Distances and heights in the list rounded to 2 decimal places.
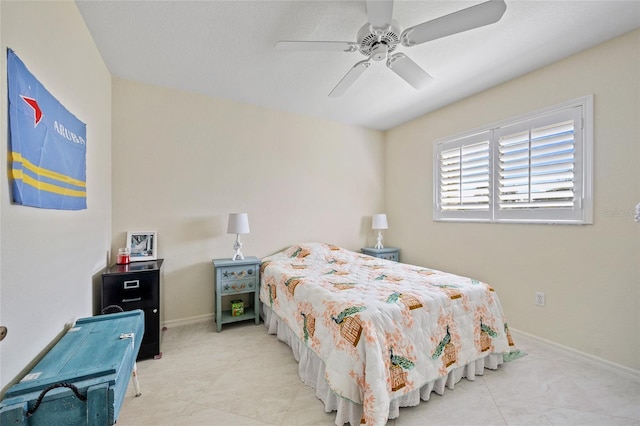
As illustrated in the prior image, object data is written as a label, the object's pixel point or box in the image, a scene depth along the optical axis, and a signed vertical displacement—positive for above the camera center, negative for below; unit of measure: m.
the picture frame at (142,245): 2.70 -0.36
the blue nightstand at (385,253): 3.92 -0.59
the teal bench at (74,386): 0.93 -0.65
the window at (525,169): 2.29 +0.43
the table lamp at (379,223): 4.02 -0.16
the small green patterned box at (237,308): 2.92 -1.06
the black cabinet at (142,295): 2.14 -0.69
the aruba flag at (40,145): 1.08 +0.31
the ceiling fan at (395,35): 1.46 +1.09
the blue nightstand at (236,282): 2.80 -0.76
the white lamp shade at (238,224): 2.93 -0.14
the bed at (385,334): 1.49 -0.80
